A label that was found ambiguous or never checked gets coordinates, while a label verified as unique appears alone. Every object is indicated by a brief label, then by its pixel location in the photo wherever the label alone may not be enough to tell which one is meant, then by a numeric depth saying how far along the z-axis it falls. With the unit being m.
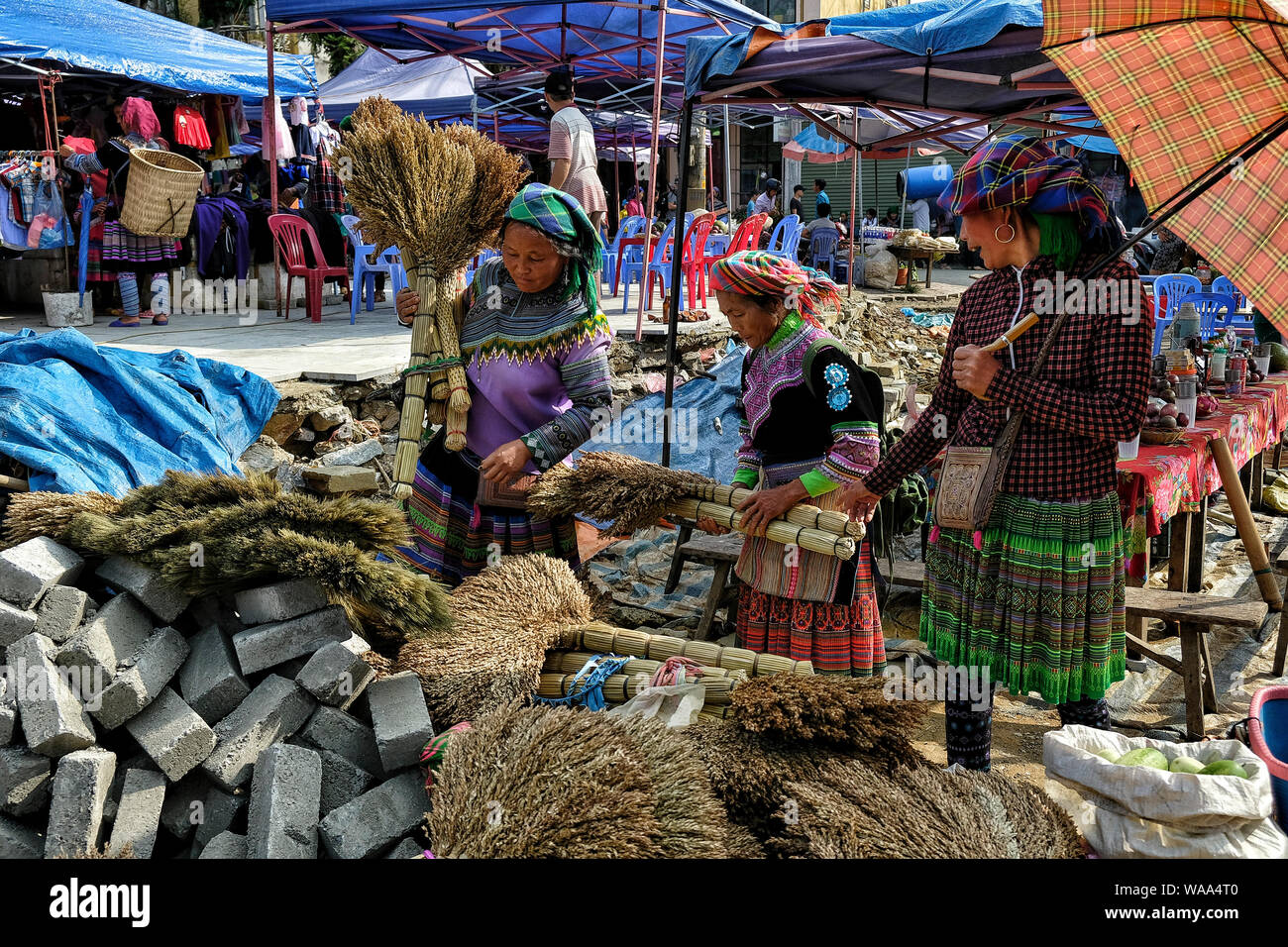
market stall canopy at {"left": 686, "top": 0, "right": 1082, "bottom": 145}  4.55
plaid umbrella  2.27
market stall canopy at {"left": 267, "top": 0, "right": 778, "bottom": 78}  7.91
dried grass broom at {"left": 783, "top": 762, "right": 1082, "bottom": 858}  1.71
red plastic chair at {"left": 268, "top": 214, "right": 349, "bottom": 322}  8.64
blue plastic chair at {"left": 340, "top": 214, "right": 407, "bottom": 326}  8.69
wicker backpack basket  7.64
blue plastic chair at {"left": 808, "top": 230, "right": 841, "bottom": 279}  16.78
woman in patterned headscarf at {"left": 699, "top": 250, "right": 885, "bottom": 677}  3.00
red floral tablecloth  4.24
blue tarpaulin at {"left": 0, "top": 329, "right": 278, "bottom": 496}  4.08
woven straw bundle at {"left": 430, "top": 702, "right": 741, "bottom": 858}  1.75
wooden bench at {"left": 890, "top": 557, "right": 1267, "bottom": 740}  3.82
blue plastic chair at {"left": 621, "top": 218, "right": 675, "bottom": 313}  10.09
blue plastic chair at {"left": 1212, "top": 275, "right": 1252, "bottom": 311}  9.75
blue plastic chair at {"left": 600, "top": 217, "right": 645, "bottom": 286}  10.78
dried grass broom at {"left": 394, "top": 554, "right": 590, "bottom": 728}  2.28
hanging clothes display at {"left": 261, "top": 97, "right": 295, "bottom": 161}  8.95
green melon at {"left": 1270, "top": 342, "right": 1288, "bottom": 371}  6.90
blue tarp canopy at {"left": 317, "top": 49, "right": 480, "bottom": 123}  15.27
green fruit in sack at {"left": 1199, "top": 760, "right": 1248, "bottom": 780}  1.72
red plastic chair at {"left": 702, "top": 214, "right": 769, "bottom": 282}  10.10
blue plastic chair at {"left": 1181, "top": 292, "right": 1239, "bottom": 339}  9.12
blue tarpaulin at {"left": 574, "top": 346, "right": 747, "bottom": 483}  6.30
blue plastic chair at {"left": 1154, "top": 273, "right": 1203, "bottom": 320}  9.66
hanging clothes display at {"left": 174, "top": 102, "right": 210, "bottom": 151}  9.71
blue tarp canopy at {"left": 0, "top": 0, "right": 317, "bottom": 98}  8.51
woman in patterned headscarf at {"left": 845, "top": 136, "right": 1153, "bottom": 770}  2.51
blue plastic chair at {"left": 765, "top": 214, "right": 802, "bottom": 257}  12.51
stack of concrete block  2.13
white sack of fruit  1.65
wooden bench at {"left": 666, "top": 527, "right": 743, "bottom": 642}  4.75
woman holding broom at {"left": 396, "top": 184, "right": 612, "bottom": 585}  3.04
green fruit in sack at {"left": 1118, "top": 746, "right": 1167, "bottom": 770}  1.79
